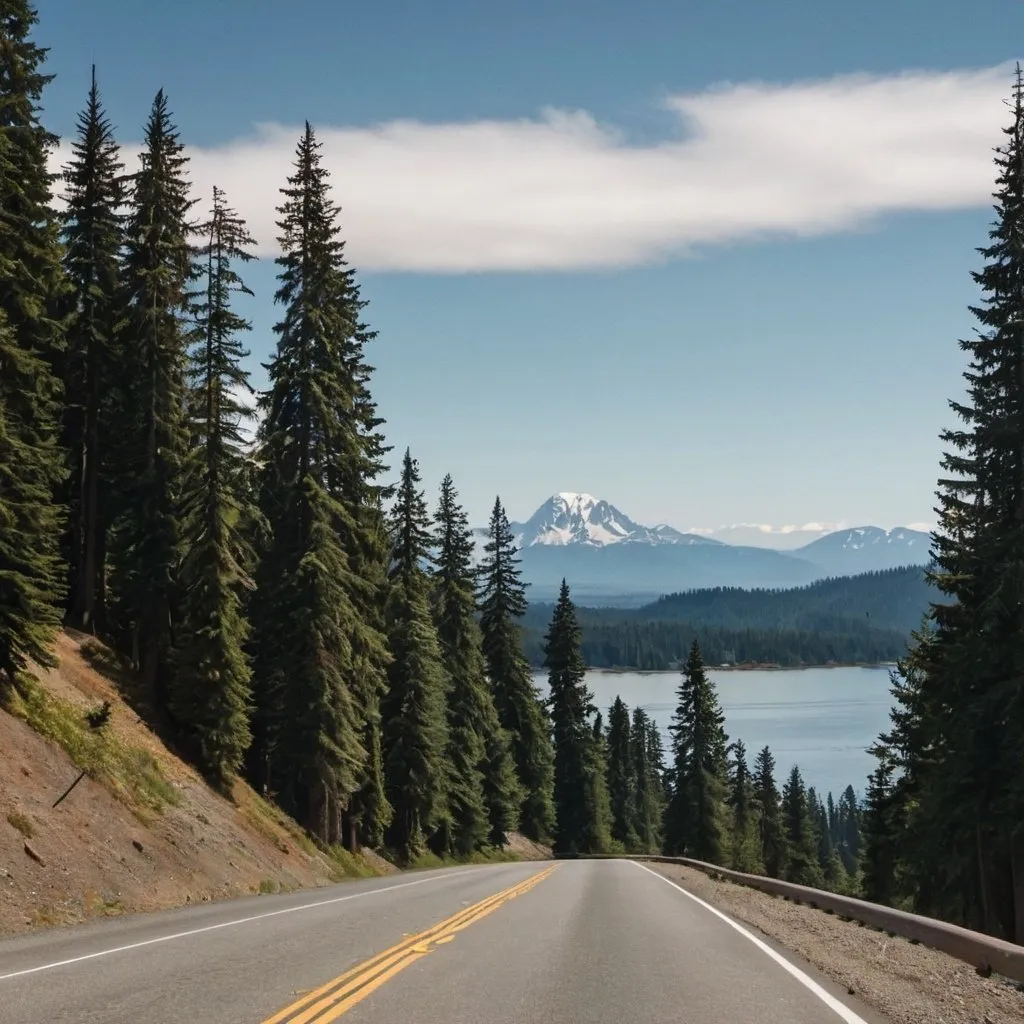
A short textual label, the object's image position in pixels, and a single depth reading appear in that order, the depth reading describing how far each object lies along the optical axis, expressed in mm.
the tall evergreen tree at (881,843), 44969
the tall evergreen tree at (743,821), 85956
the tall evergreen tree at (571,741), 79625
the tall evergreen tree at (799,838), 100312
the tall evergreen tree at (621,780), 101000
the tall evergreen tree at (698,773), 72938
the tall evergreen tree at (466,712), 57969
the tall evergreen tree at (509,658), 71188
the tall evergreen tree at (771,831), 97875
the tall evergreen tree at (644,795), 116812
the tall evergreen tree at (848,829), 157550
